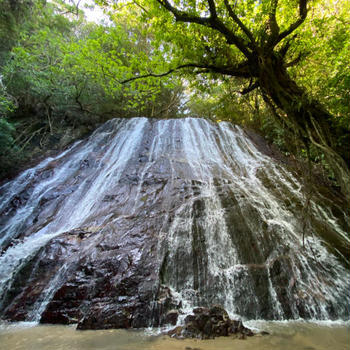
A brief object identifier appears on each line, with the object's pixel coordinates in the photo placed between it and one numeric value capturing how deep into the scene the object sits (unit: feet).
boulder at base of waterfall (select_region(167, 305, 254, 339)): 8.73
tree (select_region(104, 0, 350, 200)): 10.44
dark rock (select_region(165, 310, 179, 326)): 10.18
